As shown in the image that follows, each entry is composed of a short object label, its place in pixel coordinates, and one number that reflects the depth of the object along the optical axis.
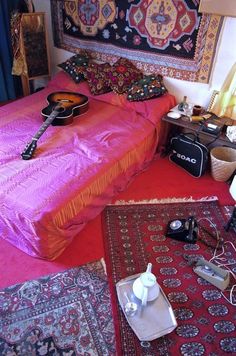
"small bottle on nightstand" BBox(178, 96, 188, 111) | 2.51
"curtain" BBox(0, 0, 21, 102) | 2.98
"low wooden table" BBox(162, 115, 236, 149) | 2.22
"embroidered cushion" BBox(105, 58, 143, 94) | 2.70
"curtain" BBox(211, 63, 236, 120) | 2.26
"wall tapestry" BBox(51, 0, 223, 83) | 2.30
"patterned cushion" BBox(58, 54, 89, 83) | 2.86
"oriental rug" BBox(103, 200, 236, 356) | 1.38
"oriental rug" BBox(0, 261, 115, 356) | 1.36
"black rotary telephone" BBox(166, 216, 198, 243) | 1.87
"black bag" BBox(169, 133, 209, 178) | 2.34
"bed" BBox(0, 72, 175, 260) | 1.64
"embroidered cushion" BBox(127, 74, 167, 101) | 2.55
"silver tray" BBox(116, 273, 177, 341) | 1.39
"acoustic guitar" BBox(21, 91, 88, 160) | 2.03
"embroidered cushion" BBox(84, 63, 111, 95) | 2.76
